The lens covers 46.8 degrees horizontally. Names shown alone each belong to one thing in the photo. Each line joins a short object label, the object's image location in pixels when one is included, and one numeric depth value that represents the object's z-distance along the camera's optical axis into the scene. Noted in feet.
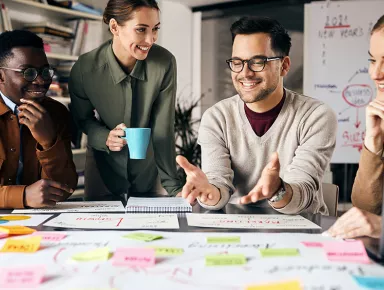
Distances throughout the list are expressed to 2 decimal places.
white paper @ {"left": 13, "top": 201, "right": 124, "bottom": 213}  4.55
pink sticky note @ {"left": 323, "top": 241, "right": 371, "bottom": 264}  2.88
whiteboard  12.19
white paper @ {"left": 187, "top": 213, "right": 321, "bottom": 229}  3.80
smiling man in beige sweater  5.40
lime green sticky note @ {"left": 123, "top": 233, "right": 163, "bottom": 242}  3.33
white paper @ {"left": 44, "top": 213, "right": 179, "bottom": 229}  3.79
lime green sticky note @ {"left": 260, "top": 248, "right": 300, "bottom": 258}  2.96
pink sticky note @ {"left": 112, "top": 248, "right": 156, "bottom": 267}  2.79
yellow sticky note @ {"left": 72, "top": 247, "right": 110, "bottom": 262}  2.88
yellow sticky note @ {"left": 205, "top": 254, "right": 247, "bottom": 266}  2.78
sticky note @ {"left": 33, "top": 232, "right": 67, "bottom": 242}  3.37
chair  5.71
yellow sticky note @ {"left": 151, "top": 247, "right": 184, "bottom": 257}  2.99
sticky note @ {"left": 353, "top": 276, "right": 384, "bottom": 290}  2.39
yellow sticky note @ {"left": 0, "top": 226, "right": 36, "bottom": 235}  3.54
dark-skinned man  5.39
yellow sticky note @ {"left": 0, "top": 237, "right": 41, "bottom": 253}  3.11
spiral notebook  4.49
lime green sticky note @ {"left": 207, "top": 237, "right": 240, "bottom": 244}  3.28
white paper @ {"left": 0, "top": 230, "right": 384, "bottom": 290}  2.48
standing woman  5.90
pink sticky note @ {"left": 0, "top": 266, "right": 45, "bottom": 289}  2.47
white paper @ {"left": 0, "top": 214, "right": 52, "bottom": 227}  3.91
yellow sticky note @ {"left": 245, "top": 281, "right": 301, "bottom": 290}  2.38
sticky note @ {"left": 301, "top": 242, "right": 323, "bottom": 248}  3.18
